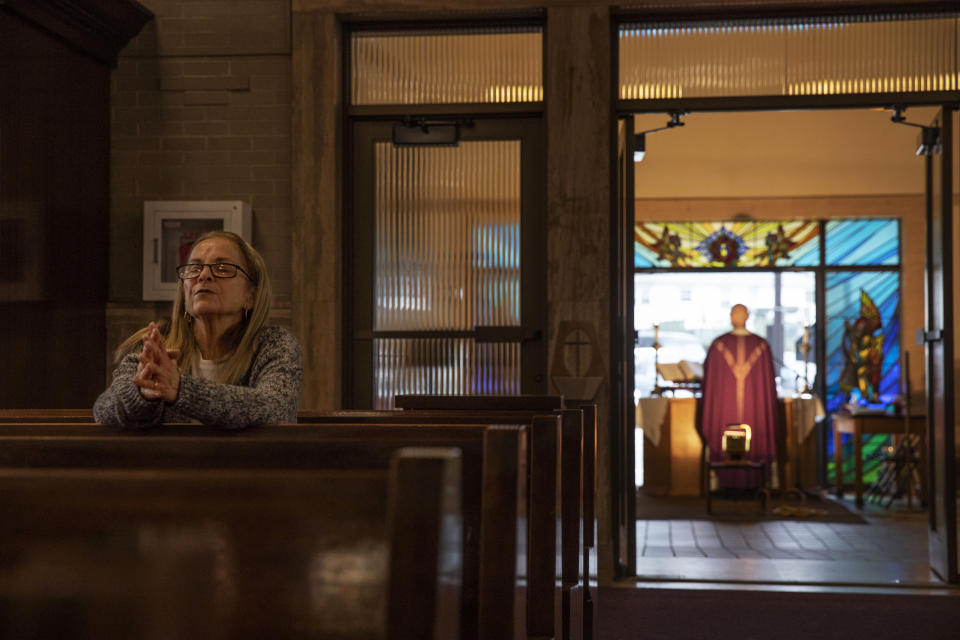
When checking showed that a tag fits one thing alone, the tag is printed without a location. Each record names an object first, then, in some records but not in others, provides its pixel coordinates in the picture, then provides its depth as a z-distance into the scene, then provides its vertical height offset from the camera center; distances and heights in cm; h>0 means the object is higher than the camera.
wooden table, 808 -72
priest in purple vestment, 826 -47
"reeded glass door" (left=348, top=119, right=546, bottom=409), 519 +35
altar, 855 -88
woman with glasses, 231 +0
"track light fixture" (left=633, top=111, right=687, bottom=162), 511 +95
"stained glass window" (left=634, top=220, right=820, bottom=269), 1030 +90
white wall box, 517 +51
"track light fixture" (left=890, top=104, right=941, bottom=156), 495 +92
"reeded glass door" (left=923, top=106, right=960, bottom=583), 484 -7
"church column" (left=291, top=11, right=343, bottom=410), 511 +60
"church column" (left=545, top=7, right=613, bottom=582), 499 +73
